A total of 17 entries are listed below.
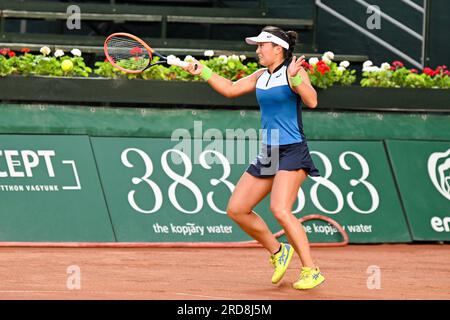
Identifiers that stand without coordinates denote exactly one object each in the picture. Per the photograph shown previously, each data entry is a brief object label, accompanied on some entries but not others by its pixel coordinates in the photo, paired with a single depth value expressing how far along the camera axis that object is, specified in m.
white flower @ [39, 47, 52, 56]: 11.90
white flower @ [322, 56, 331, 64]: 12.33
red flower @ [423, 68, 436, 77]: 12.80
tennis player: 8.16
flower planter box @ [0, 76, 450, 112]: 11.59
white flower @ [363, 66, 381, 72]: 12.61
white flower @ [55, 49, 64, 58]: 11.99
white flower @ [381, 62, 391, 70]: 12.69
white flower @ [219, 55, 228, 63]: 12.17
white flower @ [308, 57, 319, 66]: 12.23
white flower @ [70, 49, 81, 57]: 12.09
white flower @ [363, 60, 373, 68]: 12.74
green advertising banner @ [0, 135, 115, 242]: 11.20
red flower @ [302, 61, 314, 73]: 12.24
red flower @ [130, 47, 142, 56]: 8.92
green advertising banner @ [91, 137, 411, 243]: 11.54
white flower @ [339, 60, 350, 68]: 12.41
